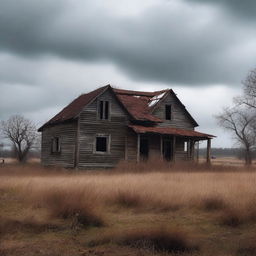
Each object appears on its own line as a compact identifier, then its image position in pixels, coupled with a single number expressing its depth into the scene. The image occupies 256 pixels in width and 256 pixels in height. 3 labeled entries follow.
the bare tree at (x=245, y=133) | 56.31
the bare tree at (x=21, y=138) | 54.83
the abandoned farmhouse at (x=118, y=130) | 27.59
